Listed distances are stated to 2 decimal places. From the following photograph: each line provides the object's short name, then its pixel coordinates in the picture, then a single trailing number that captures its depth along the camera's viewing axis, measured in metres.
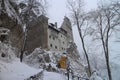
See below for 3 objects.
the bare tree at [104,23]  8.28
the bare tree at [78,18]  10.02
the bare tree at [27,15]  9.61
